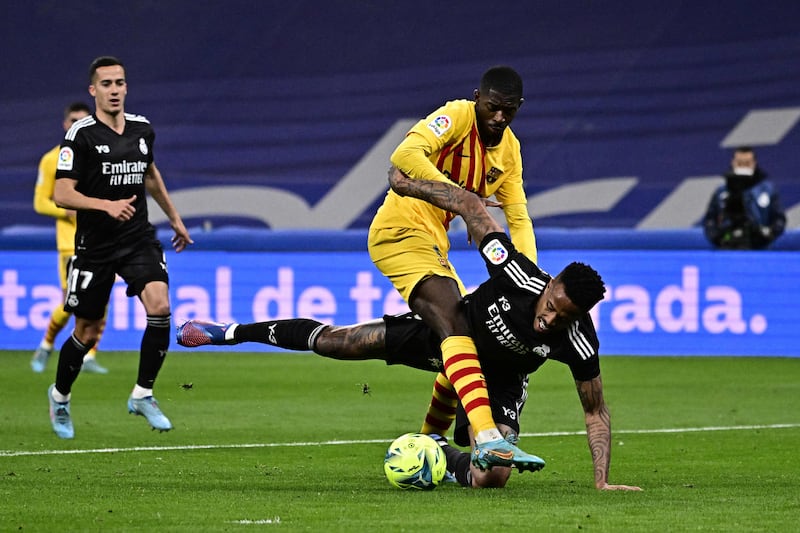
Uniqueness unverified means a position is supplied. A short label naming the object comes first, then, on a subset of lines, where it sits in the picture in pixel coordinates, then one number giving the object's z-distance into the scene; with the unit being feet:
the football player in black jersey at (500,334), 47.62
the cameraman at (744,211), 108.99
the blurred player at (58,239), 95.25
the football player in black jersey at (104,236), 65.05
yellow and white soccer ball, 49.65
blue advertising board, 105.50
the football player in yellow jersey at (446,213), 52.49
